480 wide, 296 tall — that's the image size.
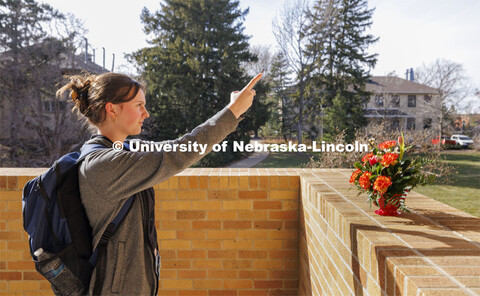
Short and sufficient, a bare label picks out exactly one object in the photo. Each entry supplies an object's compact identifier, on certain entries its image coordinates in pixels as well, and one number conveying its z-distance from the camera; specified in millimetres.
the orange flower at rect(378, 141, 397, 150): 1585
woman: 1054
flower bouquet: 1473
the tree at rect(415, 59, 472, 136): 27203
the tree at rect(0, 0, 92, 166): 14180
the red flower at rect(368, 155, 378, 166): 1566
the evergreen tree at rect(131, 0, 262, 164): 19625
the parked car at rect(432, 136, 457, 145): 27538
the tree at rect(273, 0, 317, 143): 21359
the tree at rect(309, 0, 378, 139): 25016
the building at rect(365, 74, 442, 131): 27388
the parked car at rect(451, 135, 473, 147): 28603
